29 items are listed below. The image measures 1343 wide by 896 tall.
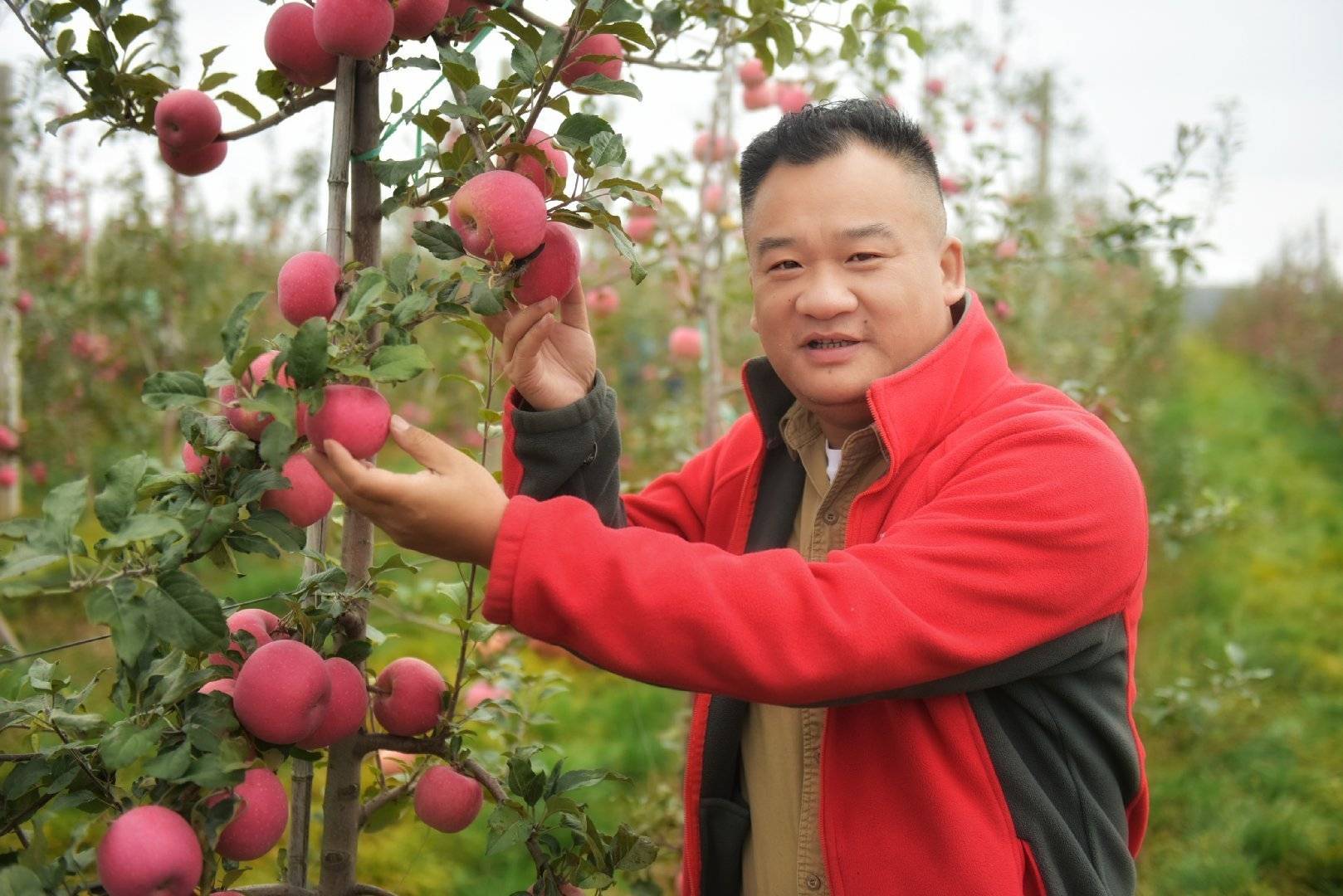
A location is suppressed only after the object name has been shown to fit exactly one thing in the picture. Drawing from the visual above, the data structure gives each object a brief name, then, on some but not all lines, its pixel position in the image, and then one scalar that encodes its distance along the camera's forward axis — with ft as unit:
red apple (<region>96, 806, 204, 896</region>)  2.94
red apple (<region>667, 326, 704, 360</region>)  11.08
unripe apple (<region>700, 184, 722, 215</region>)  9.43
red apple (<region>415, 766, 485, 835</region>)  4.22
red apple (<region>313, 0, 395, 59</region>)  3.41
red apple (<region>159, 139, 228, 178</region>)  3.98
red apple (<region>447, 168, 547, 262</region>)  3.27
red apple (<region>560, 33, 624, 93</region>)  3.79
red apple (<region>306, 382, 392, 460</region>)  3.04
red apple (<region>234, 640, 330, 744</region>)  3.27
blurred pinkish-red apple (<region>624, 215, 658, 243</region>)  9.50
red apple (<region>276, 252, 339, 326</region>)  3.46
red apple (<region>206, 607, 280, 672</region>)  3.60
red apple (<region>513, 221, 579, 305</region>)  3.66
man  3.39
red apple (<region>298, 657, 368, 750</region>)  3.58
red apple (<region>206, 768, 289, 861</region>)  3.35
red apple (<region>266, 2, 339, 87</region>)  3.71
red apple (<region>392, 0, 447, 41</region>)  3.65
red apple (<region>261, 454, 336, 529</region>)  3.36
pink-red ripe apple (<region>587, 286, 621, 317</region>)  9.78
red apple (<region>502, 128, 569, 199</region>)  3.57
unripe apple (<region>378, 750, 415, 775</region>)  4.86
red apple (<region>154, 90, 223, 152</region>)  3.87
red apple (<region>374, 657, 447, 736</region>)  4.13
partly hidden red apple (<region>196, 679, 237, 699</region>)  3.44
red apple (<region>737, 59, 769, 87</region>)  8.77
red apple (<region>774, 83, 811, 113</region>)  9.30
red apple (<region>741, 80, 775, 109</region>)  9.72
